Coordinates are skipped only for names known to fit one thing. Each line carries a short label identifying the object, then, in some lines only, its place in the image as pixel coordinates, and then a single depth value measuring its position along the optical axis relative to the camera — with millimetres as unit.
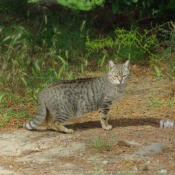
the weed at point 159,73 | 19047
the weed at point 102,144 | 13133
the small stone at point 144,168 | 11834
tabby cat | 14789
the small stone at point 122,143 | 13395
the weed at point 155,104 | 16880
